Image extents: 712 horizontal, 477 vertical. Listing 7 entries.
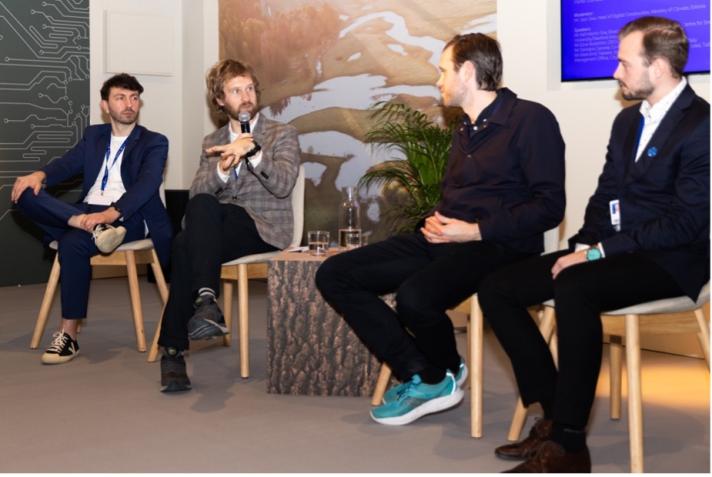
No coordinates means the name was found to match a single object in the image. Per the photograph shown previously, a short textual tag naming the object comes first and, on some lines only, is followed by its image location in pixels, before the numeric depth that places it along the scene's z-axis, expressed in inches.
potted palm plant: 210.8
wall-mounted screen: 175.5
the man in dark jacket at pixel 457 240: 132.9
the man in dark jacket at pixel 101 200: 185.9
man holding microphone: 160.2
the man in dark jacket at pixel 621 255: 112.7
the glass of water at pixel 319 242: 159.3
